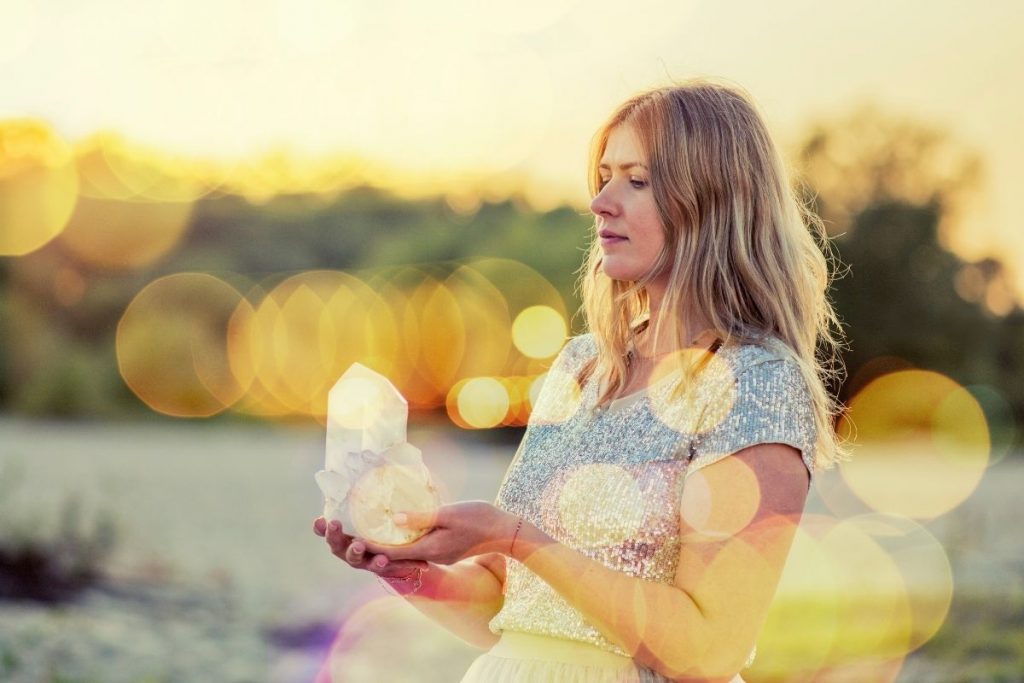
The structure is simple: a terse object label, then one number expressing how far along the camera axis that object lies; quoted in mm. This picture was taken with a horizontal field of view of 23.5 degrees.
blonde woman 2596
